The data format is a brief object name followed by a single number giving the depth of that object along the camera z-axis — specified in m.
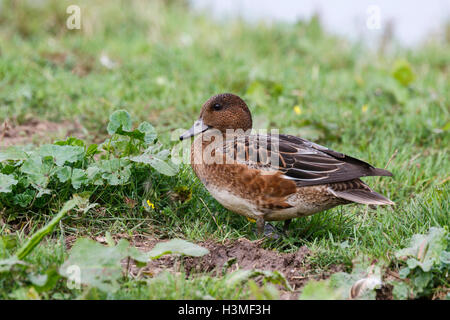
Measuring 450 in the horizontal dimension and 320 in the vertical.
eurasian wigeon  6.97
